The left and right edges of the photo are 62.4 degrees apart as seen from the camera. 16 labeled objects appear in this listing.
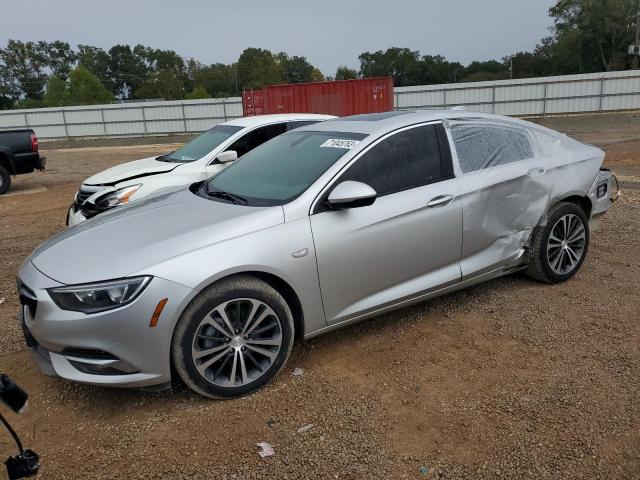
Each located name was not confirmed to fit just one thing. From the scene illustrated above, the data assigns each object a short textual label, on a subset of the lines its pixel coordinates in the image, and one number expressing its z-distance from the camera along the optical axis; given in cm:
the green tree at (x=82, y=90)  5441
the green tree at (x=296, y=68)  10612
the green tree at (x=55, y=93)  5656
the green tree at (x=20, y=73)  9288
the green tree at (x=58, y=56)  10138
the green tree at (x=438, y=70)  9275
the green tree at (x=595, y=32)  5703
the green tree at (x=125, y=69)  10369
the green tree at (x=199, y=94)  6159
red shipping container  2011
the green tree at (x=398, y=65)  9400
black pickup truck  1157
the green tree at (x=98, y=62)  10169
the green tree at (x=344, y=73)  10058
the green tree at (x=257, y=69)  8462
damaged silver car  285
